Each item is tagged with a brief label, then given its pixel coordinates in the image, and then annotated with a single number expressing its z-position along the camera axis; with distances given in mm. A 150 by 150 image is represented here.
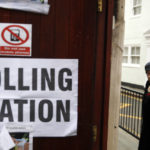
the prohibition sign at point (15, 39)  1811
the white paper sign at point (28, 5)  1798
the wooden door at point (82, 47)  1873
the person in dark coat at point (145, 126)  3387
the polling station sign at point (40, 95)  1852
